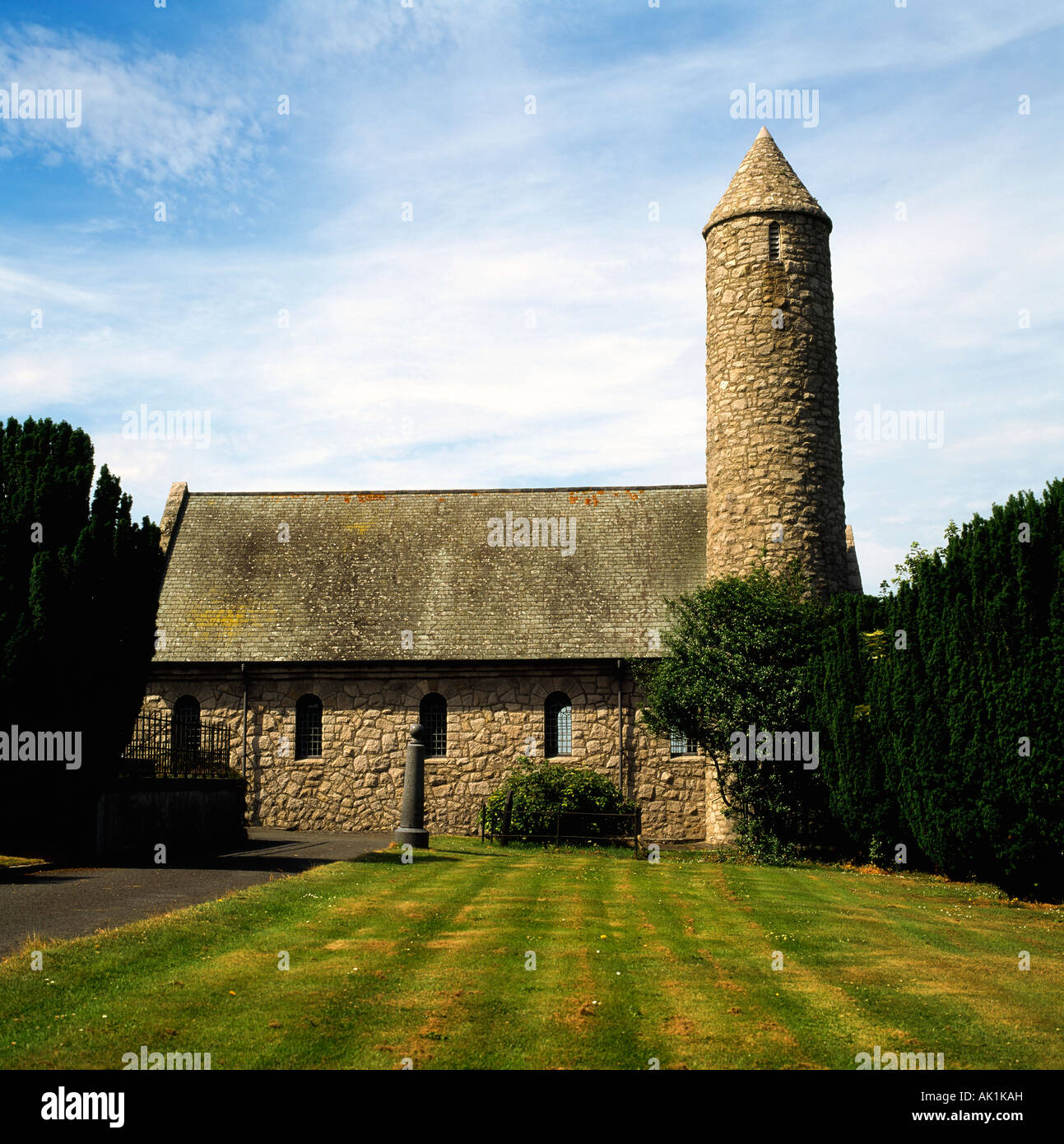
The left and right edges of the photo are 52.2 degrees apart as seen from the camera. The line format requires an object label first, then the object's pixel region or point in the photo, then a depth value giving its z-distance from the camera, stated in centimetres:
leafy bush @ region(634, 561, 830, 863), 2059
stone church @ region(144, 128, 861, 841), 2397
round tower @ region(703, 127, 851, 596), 2361
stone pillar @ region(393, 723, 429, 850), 1717
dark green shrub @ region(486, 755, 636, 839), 2125
